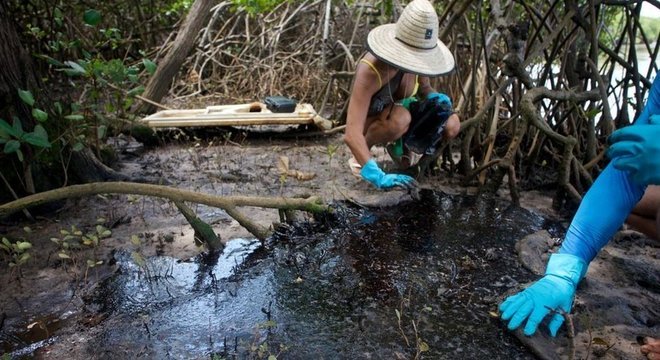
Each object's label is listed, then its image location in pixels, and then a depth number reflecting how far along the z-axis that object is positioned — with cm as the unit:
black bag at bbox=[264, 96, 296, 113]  436
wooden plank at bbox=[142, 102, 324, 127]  404
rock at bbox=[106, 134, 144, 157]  384
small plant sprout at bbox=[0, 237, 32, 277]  185
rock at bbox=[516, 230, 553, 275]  212
